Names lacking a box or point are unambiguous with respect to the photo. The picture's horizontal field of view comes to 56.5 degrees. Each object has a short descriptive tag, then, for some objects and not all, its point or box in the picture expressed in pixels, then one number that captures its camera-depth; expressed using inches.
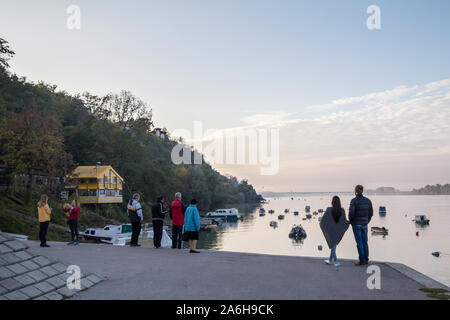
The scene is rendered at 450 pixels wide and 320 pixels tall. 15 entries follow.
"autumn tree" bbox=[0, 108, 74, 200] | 1733.5
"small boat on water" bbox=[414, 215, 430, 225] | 3941.9
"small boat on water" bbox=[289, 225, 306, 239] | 2928.2
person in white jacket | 646.5
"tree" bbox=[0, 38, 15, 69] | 1535.4
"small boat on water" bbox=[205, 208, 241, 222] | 4235.2
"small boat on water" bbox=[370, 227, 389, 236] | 3154.5
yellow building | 2576.3
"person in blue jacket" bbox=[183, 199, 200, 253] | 594.9
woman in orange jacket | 629.6
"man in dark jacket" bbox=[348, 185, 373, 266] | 476.1
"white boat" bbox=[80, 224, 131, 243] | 1729.8
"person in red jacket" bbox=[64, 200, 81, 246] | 705.0
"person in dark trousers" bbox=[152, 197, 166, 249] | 643.5
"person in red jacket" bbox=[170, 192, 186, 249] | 625.3
